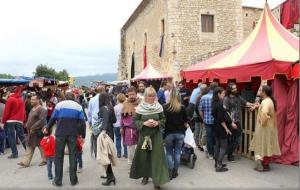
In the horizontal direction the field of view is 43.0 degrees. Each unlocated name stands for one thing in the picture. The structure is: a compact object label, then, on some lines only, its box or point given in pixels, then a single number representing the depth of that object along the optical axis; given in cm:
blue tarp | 1541
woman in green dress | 569
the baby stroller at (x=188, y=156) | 729
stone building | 2275
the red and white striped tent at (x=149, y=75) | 1858
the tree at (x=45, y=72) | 6993
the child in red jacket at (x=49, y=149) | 655
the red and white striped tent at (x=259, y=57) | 740
